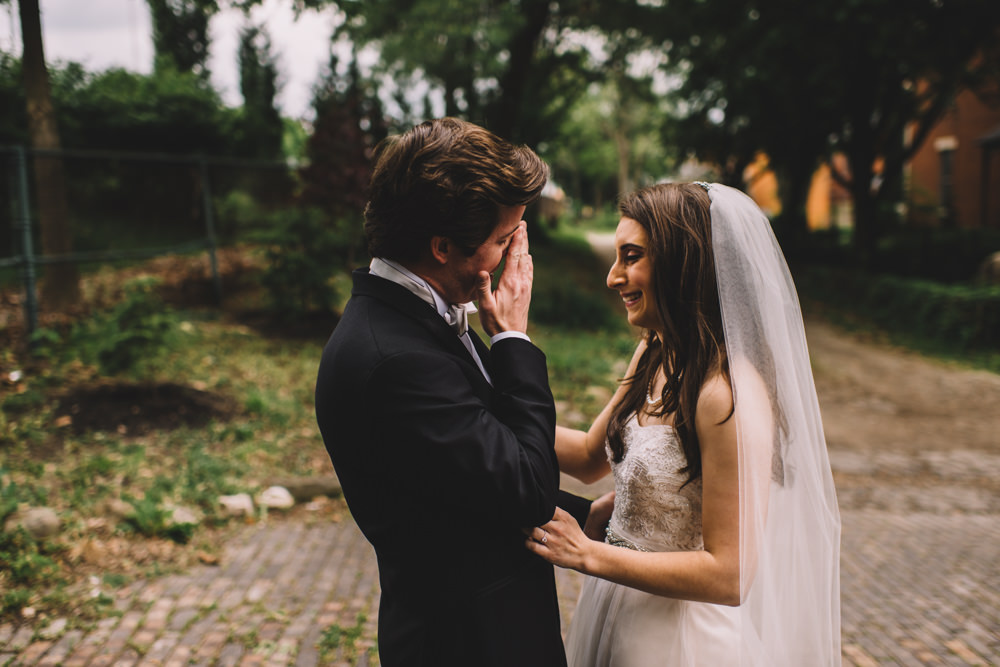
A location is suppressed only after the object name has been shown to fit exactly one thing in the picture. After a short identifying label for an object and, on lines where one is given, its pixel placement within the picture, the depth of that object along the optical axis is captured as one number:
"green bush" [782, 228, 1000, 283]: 15.55
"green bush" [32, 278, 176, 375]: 5.89
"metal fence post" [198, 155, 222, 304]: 10.11
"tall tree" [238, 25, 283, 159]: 20.02
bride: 1.75
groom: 1.45
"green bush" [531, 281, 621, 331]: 12.41
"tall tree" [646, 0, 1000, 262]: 13.13
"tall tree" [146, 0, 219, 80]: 24.50
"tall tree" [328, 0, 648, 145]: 12.87
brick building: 21.30
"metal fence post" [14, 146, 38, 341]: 6.85
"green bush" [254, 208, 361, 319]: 9.30
